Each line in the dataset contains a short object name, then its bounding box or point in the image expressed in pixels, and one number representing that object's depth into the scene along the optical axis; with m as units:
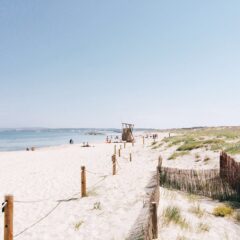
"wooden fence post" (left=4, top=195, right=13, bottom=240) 5.01
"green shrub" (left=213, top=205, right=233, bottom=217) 7.06
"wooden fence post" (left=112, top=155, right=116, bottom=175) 12.57
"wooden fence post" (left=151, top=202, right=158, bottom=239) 5.06
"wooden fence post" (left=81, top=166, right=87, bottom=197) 8.82
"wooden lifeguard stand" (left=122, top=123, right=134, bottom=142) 39.99
